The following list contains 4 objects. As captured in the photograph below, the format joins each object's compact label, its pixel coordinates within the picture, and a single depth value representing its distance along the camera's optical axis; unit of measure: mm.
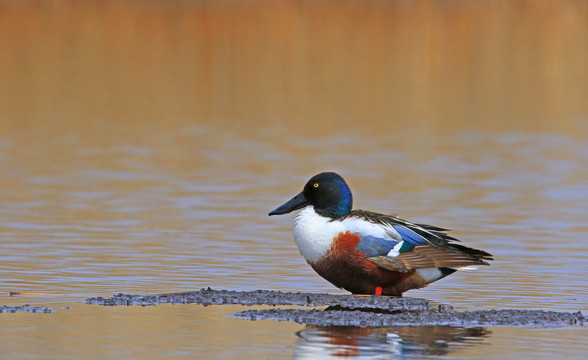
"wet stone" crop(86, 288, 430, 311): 17906
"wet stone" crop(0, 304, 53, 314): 17031
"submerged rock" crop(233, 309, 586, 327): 16687
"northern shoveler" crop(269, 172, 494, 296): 18766
